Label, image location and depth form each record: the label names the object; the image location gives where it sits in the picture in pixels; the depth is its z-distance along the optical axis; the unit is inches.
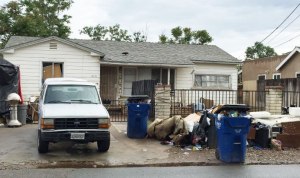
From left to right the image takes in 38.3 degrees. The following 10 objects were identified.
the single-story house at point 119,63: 828.0
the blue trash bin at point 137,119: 519.5
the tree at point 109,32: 1971.9
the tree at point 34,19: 1381.6
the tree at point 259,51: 2967.3
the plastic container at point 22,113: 646.5
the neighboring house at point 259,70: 1304.1
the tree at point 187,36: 1817.2
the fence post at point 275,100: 636.1
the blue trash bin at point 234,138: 392.2
